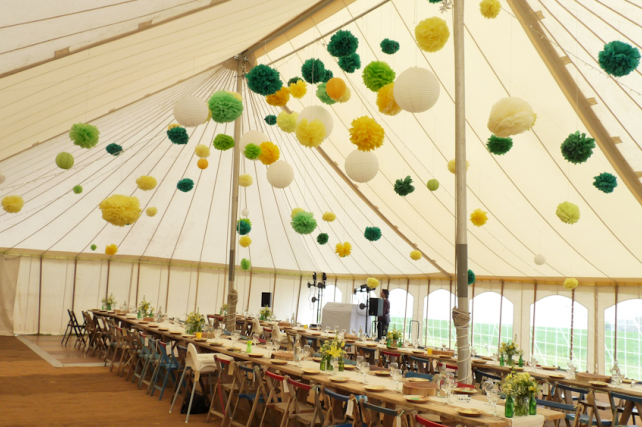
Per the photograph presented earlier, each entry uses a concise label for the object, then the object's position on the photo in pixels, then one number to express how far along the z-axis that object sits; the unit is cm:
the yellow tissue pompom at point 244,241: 1071
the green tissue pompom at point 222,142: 675
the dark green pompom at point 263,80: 515
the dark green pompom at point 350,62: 549
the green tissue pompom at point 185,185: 909
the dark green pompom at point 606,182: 546
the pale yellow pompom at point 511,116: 416
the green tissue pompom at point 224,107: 521
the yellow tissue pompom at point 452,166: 640
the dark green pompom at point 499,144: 555
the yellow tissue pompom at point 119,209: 527
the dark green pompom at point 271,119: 782
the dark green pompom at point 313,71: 592
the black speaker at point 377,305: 1088
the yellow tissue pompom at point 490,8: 477
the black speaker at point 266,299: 1377
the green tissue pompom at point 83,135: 559
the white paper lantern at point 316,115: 554
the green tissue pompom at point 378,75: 515
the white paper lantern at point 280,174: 629
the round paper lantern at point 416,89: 427
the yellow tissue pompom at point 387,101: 488
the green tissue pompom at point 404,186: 716
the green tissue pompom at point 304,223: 723
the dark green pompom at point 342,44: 491
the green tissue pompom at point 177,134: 672
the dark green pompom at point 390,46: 579
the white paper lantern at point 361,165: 545
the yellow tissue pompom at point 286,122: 659
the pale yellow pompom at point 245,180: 908
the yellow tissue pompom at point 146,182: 855
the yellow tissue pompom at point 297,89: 620
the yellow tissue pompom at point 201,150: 816
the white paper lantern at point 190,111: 540
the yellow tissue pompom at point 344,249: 960
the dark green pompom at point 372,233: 898
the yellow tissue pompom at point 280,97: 598
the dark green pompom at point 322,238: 1042
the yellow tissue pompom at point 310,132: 508
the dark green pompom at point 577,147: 484
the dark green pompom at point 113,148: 813
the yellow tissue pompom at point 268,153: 638
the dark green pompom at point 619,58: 423
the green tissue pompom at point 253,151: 637
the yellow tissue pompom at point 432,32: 442
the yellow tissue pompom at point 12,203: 750
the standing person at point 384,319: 1116
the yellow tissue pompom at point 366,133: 474
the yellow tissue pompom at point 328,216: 966
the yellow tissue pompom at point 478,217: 740
